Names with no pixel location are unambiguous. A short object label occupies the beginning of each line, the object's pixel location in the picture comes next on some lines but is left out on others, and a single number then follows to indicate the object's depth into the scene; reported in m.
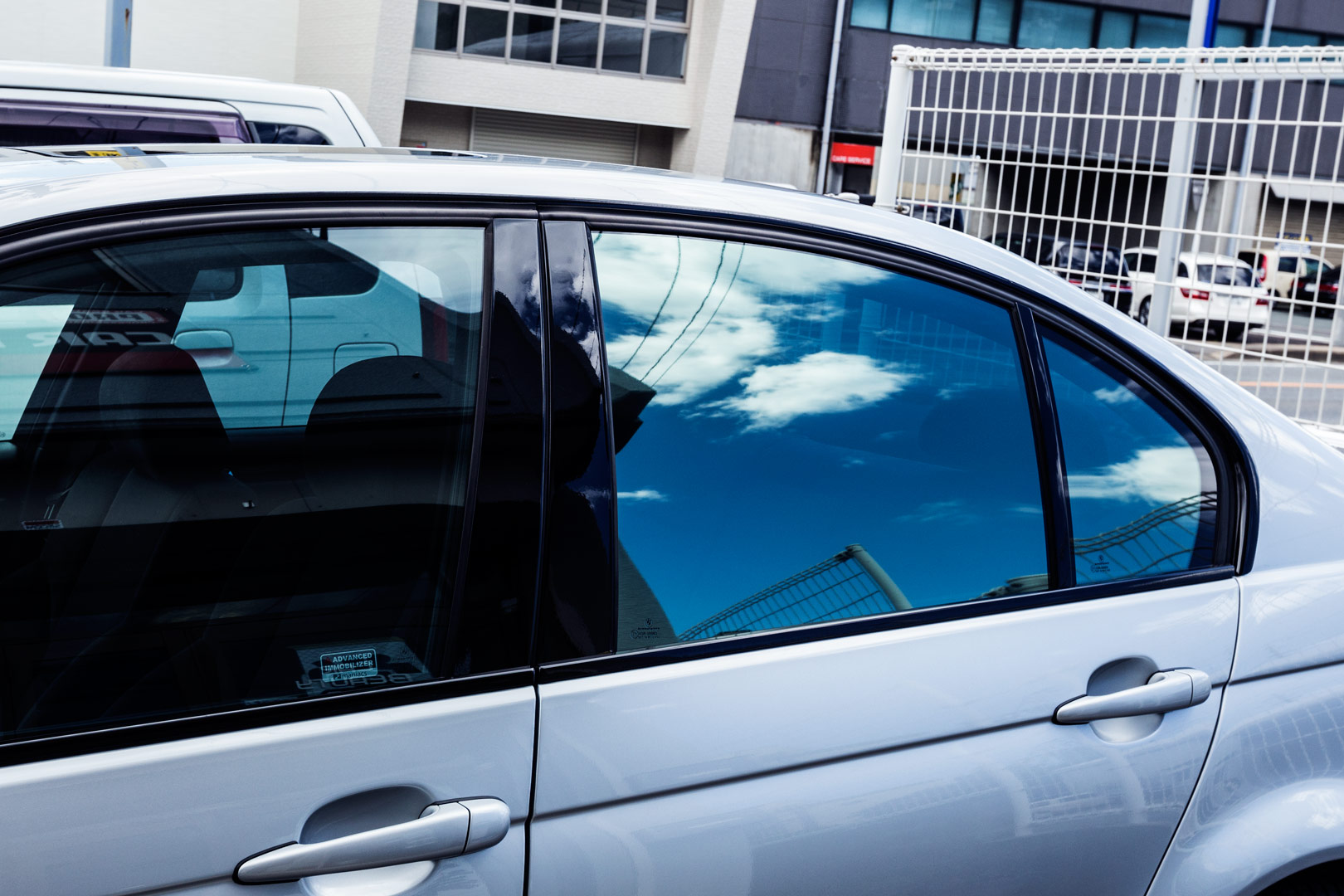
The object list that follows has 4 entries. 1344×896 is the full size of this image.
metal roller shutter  25.05
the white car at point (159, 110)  5.48
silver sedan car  1.31
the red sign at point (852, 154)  30.86
